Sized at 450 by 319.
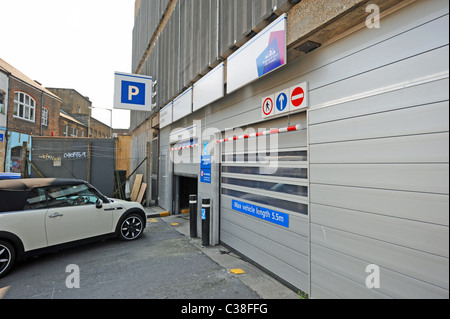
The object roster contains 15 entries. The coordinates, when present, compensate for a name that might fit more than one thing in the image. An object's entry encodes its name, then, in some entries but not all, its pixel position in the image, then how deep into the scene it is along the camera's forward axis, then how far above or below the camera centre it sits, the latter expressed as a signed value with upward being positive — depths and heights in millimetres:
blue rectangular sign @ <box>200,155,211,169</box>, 5880 +136
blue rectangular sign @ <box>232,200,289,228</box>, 3754 -775
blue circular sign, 3669 +1012
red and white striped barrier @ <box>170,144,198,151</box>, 7053 +637
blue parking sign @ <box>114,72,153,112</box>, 8798 +2851
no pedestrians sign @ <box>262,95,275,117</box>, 3974 +1018
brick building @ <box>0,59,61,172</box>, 17156 +4405
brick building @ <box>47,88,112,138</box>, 31098 +8385
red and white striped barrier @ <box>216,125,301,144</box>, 3493 +585
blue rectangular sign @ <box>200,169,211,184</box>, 5879 -204
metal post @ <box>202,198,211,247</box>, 5438 -1160
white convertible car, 4102 -970
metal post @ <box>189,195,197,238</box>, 6117 -1168
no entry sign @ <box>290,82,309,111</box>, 3306 +997
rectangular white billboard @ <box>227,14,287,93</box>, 3396 +1780
